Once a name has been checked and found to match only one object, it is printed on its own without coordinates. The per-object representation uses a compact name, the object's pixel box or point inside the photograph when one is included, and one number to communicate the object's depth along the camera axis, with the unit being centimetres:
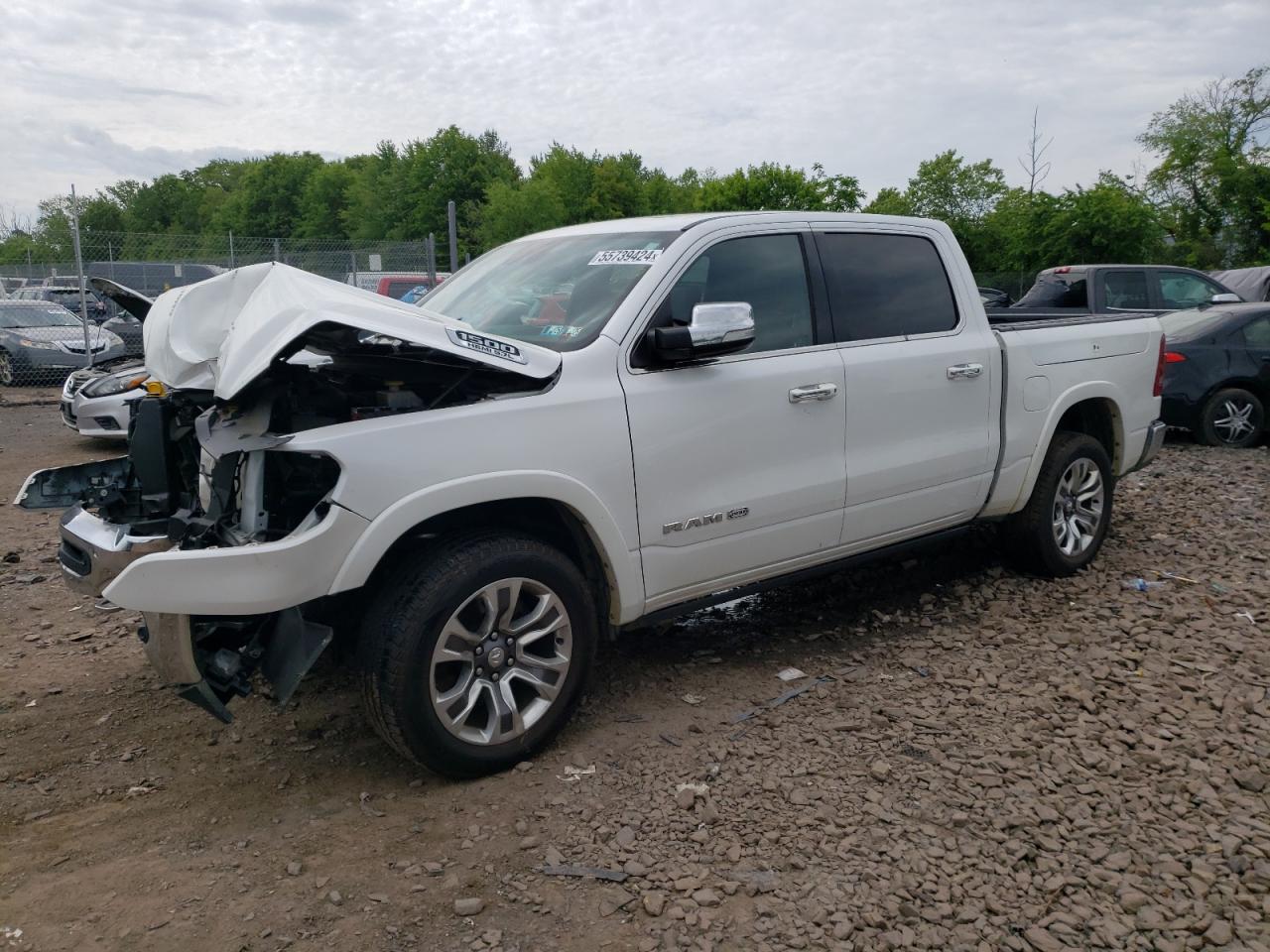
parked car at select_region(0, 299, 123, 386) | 1524
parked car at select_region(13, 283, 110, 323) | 1753
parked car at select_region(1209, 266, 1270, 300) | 1519
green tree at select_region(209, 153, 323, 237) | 7600
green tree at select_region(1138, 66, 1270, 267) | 3619
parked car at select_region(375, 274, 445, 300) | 1488
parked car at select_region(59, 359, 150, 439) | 969
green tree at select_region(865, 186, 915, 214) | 4784
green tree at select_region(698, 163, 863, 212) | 3284
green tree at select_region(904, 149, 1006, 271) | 4688
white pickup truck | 303
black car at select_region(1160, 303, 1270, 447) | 970
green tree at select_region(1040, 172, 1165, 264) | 2969
